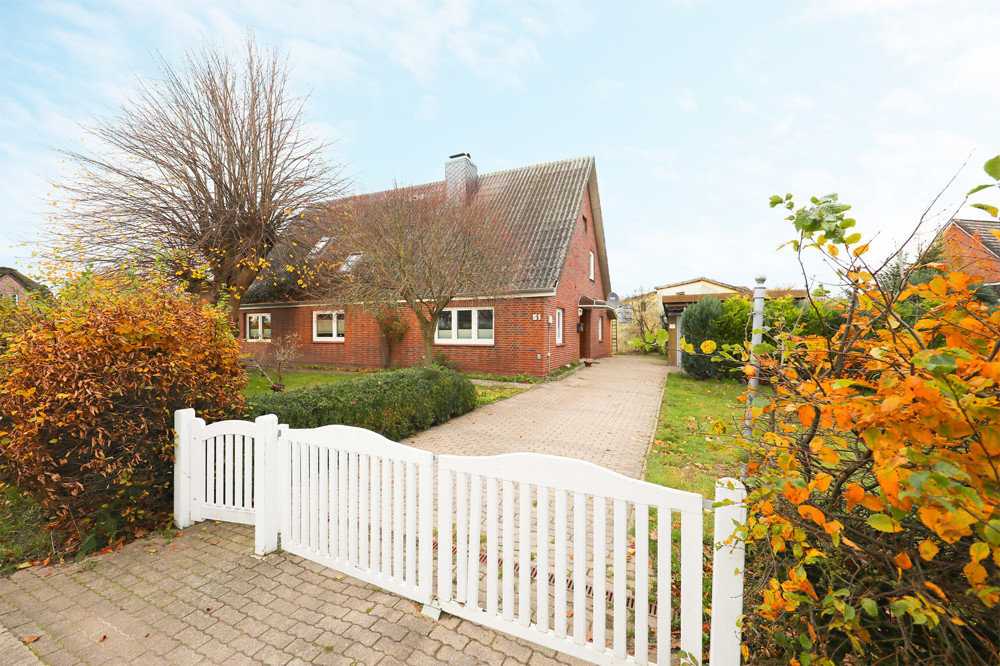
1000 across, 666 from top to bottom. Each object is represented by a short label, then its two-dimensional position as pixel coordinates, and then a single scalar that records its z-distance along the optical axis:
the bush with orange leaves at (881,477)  1.13
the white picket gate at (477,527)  2.03
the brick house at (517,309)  14.44
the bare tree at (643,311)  29.95
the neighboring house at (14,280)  12.86
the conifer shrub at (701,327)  13.84
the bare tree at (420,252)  10.86
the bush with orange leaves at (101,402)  3.35
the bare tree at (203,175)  12.99
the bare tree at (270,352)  18.54
